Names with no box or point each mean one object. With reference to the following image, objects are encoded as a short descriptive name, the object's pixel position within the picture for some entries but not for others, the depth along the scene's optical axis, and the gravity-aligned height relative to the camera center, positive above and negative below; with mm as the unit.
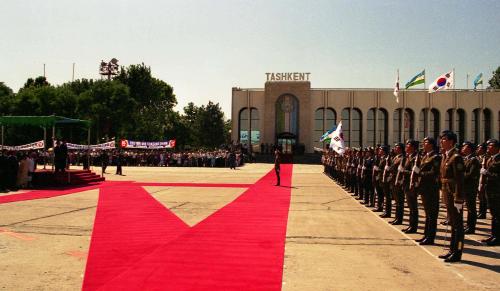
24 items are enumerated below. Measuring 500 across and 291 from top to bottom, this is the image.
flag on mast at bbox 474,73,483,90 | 53312 +10022
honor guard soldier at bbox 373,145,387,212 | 12117 -519
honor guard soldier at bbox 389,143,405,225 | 10039 -581
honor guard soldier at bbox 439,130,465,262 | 6590 -526
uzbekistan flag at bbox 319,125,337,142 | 26656 +1332
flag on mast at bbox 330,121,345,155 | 21370 +770
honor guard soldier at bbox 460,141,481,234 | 9445 -574
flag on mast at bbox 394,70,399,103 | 29466 +4963
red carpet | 5438 -1642
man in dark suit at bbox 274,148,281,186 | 20723 -421
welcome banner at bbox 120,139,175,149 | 46553 +1056
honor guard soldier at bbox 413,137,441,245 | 8000 -559
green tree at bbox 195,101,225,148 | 86938 +5911
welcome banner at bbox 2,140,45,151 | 32934 +525
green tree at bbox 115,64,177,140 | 76438 +11133
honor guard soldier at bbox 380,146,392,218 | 11250 -791
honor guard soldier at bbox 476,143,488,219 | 9312 -837
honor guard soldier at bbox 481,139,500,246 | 8081 -689
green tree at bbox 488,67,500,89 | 80500 +15164
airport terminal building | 64438 +6856
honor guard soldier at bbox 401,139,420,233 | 8875 -560
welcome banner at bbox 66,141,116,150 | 33322 +592
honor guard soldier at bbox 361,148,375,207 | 14234 -610
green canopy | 19750 +1547
